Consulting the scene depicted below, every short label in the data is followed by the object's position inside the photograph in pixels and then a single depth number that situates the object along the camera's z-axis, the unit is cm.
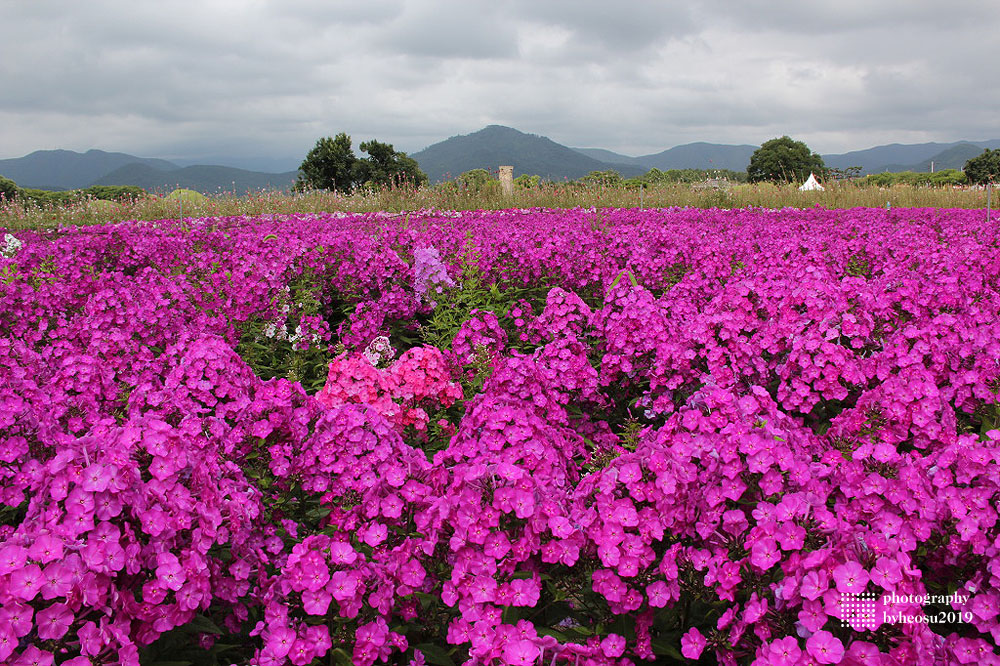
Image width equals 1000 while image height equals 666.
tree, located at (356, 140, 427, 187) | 6084
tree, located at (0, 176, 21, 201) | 5889
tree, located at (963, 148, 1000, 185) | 6806
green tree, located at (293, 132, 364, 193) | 5803
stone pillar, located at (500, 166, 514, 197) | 2157
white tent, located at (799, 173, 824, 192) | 2551
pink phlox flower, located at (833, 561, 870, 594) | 160
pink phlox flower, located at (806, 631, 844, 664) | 154
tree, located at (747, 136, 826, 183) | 8081
